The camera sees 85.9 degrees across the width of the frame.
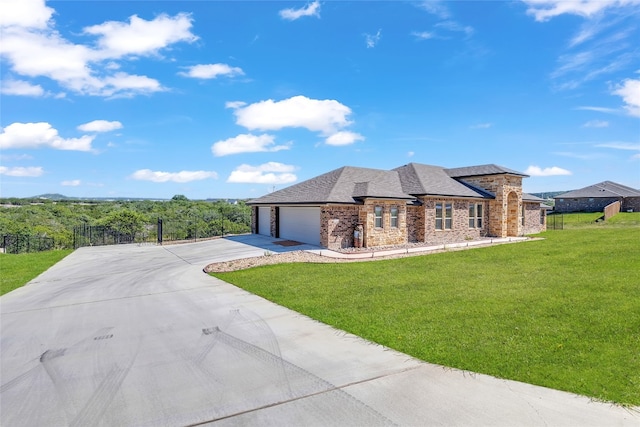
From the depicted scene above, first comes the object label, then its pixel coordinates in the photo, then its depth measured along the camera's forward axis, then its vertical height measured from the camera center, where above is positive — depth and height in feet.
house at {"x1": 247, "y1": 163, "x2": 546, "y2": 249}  65.51 +0.55
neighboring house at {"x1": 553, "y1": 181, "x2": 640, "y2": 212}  153.99 +4.11
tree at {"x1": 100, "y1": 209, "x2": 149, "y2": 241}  103.49 -2.49
